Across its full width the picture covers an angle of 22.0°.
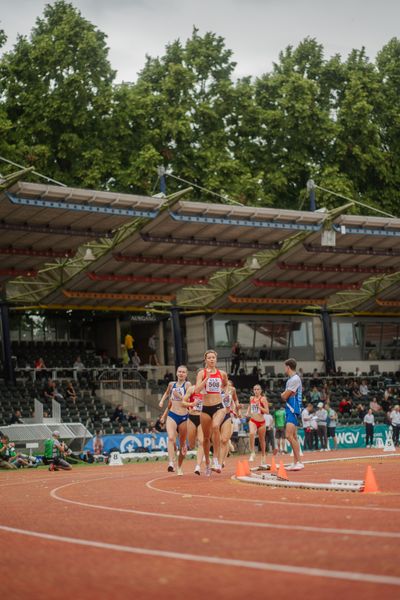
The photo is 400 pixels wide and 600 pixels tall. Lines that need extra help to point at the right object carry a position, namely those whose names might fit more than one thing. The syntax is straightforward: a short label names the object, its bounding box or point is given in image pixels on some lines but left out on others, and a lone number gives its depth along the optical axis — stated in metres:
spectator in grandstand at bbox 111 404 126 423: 43.34
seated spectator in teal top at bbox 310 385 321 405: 48.25
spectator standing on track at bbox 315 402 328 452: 41.78
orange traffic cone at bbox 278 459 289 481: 17.00
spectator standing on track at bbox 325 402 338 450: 42.91
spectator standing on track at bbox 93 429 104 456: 37.84
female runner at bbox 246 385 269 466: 24.66
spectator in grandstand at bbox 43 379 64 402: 42.81
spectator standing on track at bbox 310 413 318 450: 41.66
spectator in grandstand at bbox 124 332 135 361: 53.88
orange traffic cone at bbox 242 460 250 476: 18.86
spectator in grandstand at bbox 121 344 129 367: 52.27
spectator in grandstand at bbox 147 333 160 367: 55.69
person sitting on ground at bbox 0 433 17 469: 32.19
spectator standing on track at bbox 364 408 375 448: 42.82
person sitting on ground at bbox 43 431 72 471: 29.58
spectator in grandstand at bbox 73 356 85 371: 47.88
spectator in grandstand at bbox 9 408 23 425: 38.88
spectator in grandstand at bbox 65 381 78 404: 44.31
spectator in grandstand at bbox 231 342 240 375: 53.47
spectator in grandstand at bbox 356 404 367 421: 48.81
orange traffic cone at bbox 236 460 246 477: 18.75
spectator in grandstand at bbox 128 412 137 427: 43.38
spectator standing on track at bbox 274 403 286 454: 38.91
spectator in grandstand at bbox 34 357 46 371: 46.84
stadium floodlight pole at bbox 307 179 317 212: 47.85
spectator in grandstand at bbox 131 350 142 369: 51.44
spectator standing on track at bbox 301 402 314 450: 41.09
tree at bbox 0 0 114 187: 50.69
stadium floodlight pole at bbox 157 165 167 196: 43.17
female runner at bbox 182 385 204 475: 19.75
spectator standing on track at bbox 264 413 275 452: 37.09
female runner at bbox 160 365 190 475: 20.59
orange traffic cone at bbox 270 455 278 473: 19.89
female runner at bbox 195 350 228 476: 18.91
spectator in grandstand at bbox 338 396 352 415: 49.53
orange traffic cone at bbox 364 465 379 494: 13.82
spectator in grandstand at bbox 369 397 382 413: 48.40
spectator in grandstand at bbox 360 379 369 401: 53.00
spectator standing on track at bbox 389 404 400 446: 42.97
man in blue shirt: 19.19
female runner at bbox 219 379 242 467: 21.03
